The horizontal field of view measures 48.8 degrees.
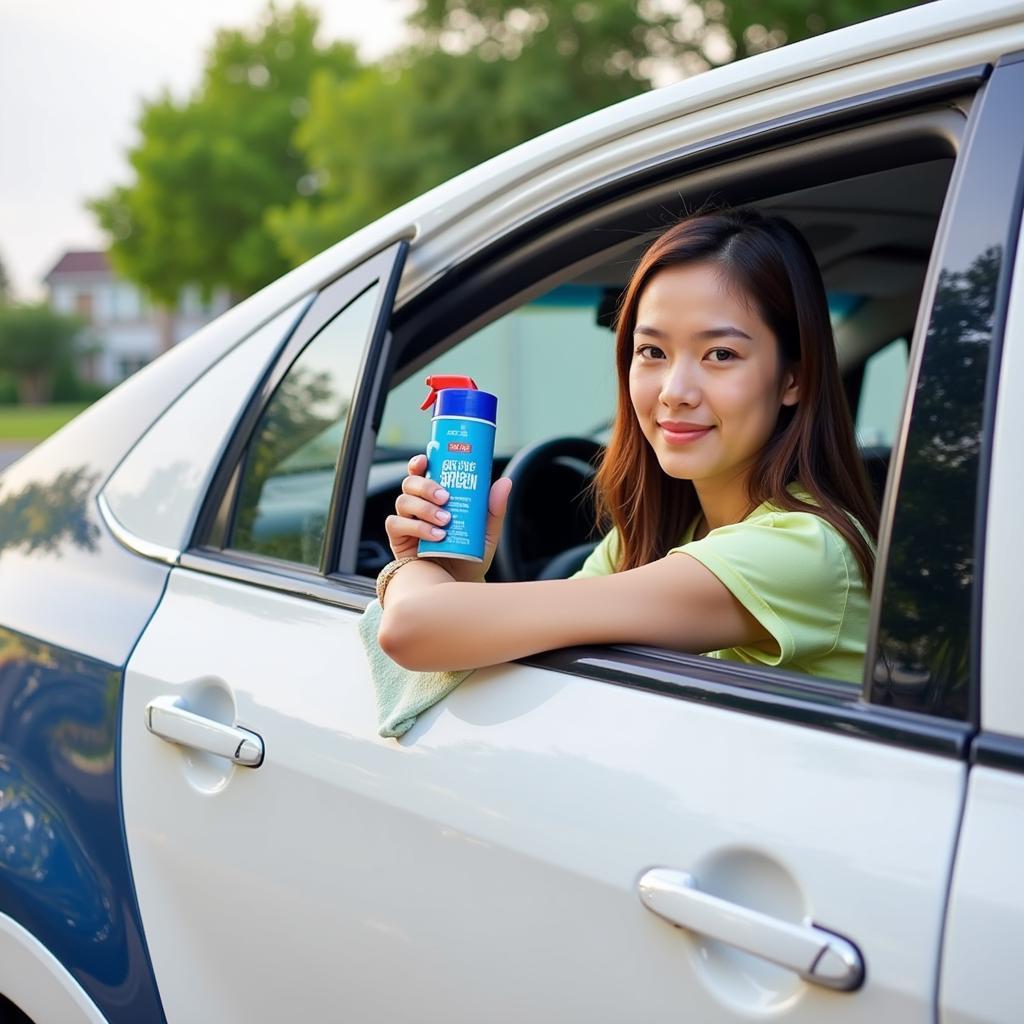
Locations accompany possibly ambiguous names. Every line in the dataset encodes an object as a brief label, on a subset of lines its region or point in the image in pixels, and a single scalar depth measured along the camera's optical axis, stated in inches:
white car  37.4
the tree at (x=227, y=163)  1087.0
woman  49.3
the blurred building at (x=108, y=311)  2768.2
